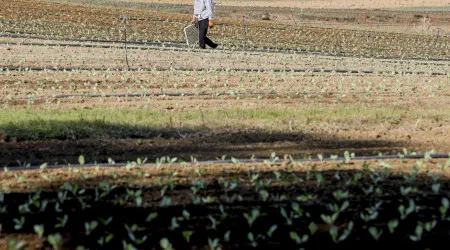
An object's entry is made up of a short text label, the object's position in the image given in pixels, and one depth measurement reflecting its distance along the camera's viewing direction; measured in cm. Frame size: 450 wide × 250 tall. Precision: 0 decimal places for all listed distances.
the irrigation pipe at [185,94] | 2845
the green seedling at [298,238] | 1252
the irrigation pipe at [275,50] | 5297
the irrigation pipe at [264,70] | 3631
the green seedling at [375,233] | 1294
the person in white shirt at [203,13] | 4716
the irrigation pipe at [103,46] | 4797
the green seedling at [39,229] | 1270
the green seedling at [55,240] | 1212
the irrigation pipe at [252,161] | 1766
